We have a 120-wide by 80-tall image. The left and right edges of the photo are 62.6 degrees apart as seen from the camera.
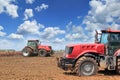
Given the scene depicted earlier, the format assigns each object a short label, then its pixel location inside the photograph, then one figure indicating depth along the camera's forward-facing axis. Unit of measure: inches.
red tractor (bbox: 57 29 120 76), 207.3
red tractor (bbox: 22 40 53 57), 536.2
